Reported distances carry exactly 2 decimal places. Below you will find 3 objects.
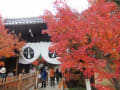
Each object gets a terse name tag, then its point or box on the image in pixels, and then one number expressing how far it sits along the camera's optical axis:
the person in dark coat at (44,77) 10.06
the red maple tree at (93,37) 4.10
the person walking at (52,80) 11.00
